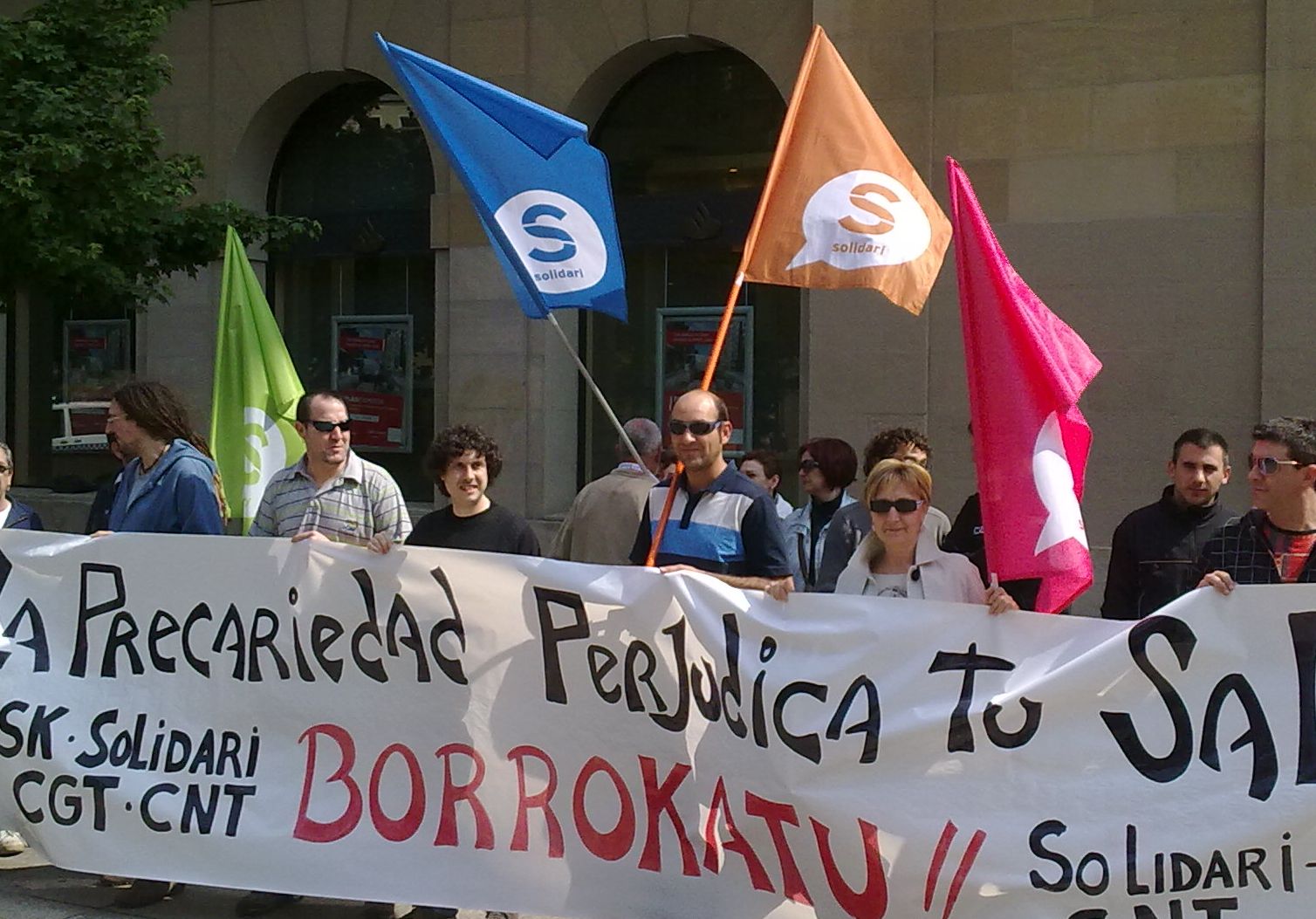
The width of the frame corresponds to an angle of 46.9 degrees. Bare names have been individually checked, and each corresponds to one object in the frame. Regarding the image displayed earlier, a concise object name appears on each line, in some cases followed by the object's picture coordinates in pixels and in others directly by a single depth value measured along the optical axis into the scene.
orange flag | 5.40
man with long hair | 5.64
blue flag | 5.75
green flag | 7.37
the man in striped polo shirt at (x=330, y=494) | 5.66
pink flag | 4.37
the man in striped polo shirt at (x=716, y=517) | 4.88
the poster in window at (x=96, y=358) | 14.27
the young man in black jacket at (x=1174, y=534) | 5.30
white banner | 4.17
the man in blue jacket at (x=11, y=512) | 6.11
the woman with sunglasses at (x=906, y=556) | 4.62
